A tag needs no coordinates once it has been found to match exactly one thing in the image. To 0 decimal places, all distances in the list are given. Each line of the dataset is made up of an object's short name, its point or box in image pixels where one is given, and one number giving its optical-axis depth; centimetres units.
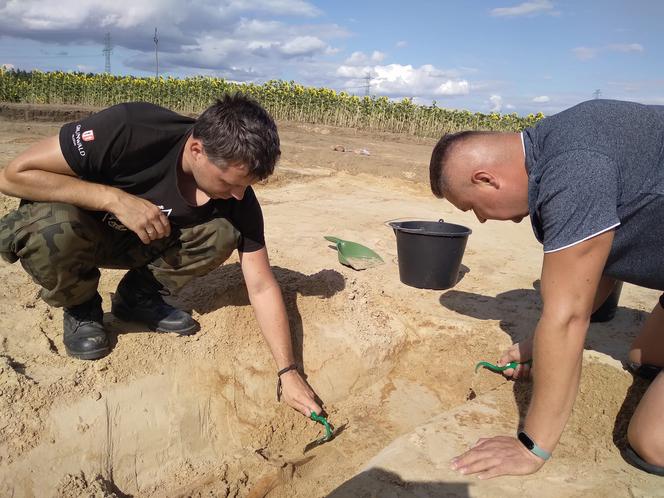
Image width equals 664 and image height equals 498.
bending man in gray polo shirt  157
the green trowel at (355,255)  406
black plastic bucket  372
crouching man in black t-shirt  212
